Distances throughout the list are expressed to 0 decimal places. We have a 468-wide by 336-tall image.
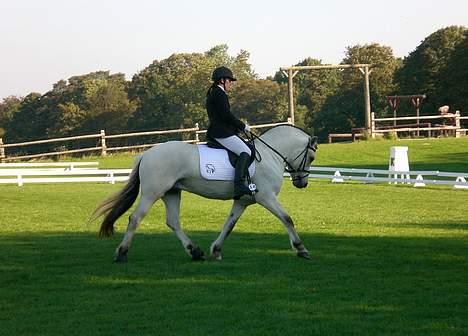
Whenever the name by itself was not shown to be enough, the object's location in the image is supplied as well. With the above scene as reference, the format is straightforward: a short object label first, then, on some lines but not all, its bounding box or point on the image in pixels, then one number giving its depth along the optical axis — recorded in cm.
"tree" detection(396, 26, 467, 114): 7112
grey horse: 1143
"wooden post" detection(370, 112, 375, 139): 5104
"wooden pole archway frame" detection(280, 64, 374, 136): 4966
